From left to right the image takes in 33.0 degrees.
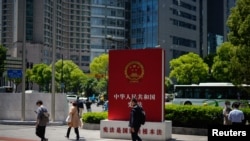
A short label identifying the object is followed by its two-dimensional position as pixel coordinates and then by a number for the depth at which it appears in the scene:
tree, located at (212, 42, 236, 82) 58.78
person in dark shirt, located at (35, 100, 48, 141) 15.73
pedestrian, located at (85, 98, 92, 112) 36.53
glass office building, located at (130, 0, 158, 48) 112.19
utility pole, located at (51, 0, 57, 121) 24.94
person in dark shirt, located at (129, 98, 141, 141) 15.15
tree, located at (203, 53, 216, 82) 88.81
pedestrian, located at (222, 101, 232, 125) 16.59
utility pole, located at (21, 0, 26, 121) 25.19
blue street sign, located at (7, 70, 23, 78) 29.00
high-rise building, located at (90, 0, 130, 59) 127.94
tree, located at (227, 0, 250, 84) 21.81
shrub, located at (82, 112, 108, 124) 22.12
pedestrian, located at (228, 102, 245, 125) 14.03
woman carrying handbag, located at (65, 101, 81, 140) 18.11
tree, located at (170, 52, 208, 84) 76.88
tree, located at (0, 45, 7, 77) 76.71
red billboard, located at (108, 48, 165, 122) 18.20
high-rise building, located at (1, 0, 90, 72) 128.98
